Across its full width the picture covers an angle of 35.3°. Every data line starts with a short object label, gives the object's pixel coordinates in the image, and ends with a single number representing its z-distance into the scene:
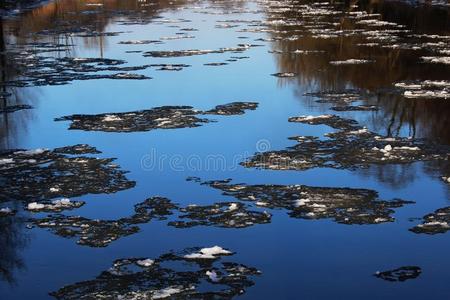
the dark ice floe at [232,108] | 16.27
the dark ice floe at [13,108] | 17.29
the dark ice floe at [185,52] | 26.23
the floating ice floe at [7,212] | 10.02
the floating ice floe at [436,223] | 9.28
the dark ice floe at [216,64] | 23.55
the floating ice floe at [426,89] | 17.77
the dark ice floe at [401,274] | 7.95
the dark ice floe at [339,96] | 17.44
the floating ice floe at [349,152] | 12.12
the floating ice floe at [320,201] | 9.74
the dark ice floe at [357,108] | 16.39
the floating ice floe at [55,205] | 10.16
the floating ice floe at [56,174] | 10.90
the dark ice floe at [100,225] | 9.20
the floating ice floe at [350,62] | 23.22
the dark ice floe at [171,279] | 7.54
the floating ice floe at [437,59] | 23.00
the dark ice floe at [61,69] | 21.20
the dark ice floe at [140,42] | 30.14
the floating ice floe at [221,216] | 9.56
